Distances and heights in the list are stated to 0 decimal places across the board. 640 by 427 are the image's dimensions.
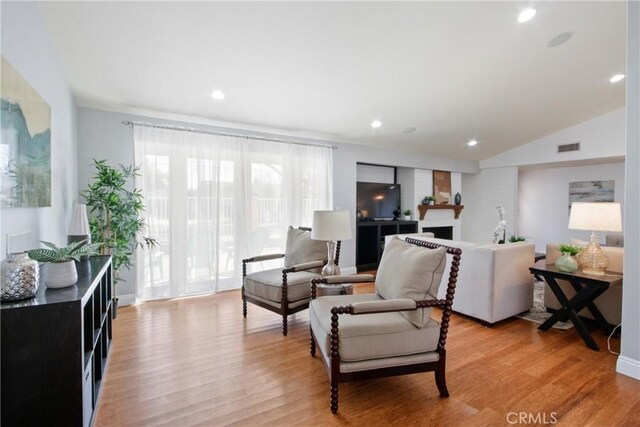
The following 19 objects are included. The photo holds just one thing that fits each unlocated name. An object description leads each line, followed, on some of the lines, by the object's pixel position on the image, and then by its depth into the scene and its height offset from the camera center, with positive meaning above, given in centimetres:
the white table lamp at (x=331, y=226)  284 -14
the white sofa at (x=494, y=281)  310 -74
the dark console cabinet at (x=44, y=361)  131 -64
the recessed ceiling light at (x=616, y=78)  414 +177
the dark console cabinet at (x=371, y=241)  603 -60
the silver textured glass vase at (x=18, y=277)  136 -29
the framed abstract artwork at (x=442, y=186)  693 +54
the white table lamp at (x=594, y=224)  273 -13
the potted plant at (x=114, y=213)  329 -1
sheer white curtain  391 +12
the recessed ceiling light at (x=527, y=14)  278 +176
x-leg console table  266 -76
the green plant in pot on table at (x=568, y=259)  287 -47
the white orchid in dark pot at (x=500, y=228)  428 -25
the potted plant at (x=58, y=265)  157 -27
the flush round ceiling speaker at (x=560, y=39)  323 +179
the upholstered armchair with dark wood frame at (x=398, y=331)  186 -74
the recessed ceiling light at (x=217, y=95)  356 +135
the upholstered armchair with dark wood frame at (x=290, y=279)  302 -69
